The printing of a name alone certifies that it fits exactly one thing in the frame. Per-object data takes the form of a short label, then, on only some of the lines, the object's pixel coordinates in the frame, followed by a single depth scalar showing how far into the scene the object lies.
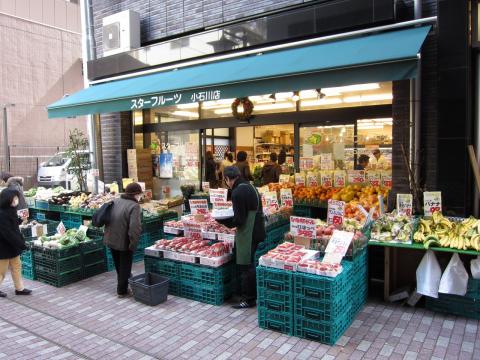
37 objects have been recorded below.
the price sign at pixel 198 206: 7.06
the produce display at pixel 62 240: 6.86
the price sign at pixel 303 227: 5.47
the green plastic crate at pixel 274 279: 4.82
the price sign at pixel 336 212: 6.12
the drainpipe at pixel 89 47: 12.28
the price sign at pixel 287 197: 7.52
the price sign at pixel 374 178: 8.31
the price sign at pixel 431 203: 6.20
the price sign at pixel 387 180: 8.15
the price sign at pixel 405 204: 6.35
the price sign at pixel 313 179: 9.00
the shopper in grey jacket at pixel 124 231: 6.05
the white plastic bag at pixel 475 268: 5.10
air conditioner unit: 10.99
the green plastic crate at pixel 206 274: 5.83
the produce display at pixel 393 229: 5.64
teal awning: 5.62
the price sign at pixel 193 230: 6.69
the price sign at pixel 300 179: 9.08
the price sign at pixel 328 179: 8.86
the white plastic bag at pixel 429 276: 5.38
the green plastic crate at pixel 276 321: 4.89
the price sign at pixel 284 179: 9.33
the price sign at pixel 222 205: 6.84
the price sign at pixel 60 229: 7.35
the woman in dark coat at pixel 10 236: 6.01
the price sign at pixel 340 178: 8.73
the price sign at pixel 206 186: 10.20
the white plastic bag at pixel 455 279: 5.19
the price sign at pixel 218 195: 7.44
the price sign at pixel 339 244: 4.90
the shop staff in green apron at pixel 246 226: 5.50
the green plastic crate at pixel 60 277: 6.82
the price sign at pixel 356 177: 8.59
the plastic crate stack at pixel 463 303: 5.19
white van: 20.14
